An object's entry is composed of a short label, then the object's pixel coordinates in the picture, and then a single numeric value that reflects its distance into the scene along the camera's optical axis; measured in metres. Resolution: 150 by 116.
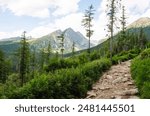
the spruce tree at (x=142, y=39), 101.45
